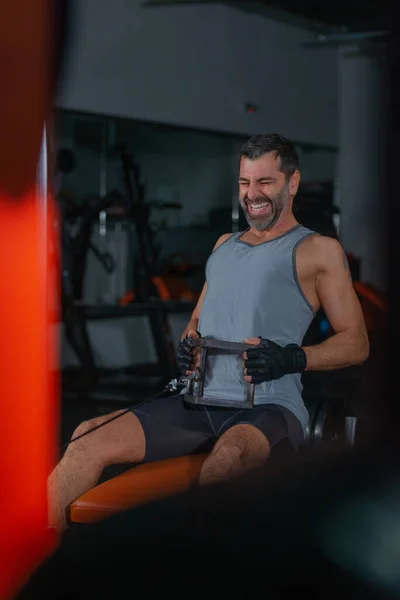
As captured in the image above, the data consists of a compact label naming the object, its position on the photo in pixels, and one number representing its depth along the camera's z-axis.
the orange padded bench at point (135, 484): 2.98
